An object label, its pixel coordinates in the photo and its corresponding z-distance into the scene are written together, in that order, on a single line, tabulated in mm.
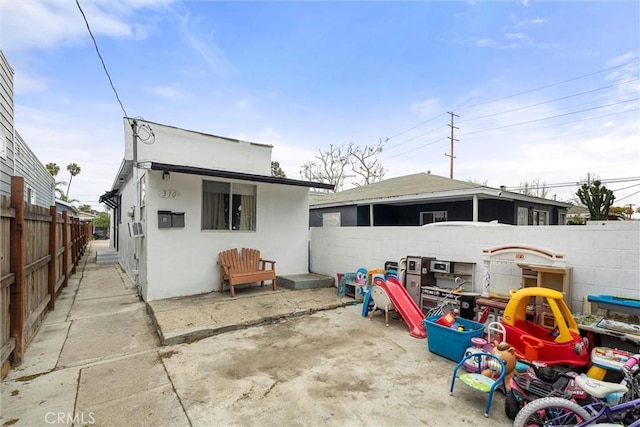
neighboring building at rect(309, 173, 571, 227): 8891
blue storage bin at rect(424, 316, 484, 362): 3189
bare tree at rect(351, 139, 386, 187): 27000
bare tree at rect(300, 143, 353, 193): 27750
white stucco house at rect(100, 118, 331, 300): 5656
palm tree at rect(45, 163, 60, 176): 36362
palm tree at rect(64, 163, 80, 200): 41594
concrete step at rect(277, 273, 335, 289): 6621
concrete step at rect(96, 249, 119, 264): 11742
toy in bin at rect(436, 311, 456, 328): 3514
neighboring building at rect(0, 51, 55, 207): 5312
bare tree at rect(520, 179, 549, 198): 31864
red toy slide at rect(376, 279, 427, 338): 4086
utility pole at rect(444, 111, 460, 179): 22192
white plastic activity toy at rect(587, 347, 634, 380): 2291
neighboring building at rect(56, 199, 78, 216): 14500
